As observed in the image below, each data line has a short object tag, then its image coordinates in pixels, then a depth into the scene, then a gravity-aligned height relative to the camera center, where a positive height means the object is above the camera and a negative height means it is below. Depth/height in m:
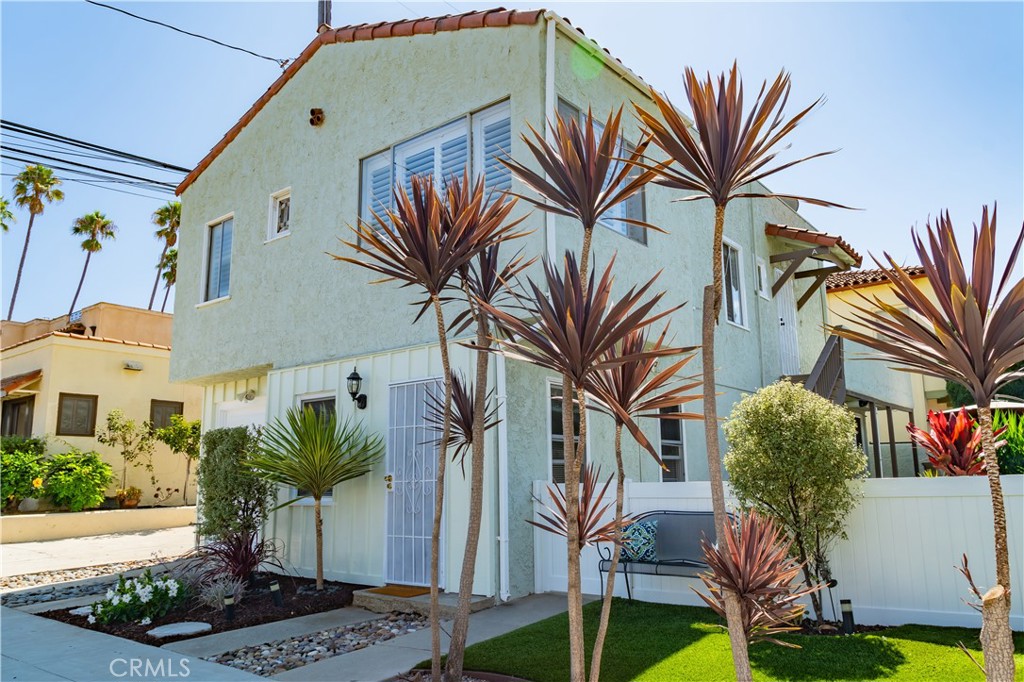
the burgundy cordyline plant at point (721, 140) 3.61 +1.56
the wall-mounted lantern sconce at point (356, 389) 9.94 +0.89
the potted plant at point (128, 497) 19.16 -1.10
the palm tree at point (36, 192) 33.38 +12.55
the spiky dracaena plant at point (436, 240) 5.10 +1.51
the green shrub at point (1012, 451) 8.26 -0.03
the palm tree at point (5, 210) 21.61 +7.40
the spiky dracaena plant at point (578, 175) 4.34 +1.71
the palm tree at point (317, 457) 9.08 -0.04
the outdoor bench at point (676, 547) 7.11 -0.96
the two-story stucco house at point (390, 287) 8.75 +3.01
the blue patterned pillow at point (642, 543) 7.39 -0.93
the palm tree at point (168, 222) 30.46 +10.01
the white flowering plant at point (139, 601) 7.81 -1.60
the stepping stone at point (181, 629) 7.23 -1.76
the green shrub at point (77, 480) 17.55 -0.57
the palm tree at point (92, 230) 35.56 +11.14
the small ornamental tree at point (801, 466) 6.24 -0.14
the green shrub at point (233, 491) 9.74 -0.49
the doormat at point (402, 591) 8.37 -1.62
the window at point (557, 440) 9.07 +0.15
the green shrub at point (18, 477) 16.92 -0.47
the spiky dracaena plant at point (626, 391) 4.13 +0.36
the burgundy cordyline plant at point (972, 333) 3.19 +0.55
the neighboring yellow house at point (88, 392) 19.88 +1.83
